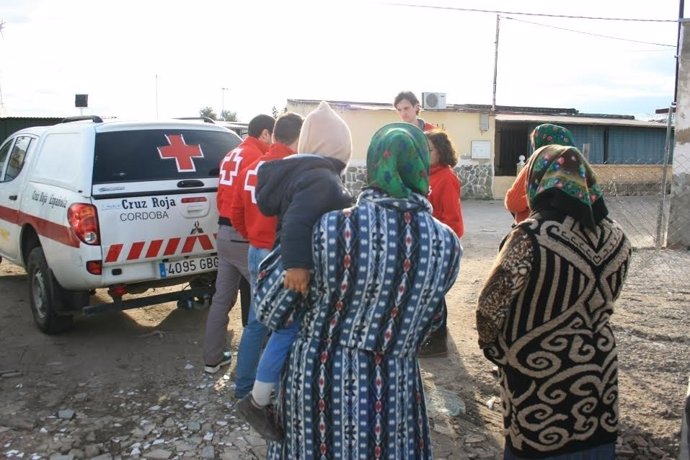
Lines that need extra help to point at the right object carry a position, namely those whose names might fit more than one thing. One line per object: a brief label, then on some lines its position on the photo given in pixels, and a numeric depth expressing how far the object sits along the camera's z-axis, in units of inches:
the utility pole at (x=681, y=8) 887.8
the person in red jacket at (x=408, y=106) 194.4
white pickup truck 185.2
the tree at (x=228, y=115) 1728.6
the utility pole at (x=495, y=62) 922.7
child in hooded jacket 84.1
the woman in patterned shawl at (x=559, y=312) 96.5
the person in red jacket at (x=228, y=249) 169.0
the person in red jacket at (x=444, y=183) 177.8
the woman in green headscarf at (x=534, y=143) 147.9
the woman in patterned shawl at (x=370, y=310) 79.9
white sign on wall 783.0
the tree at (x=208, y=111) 1754.4
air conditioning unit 687.1
